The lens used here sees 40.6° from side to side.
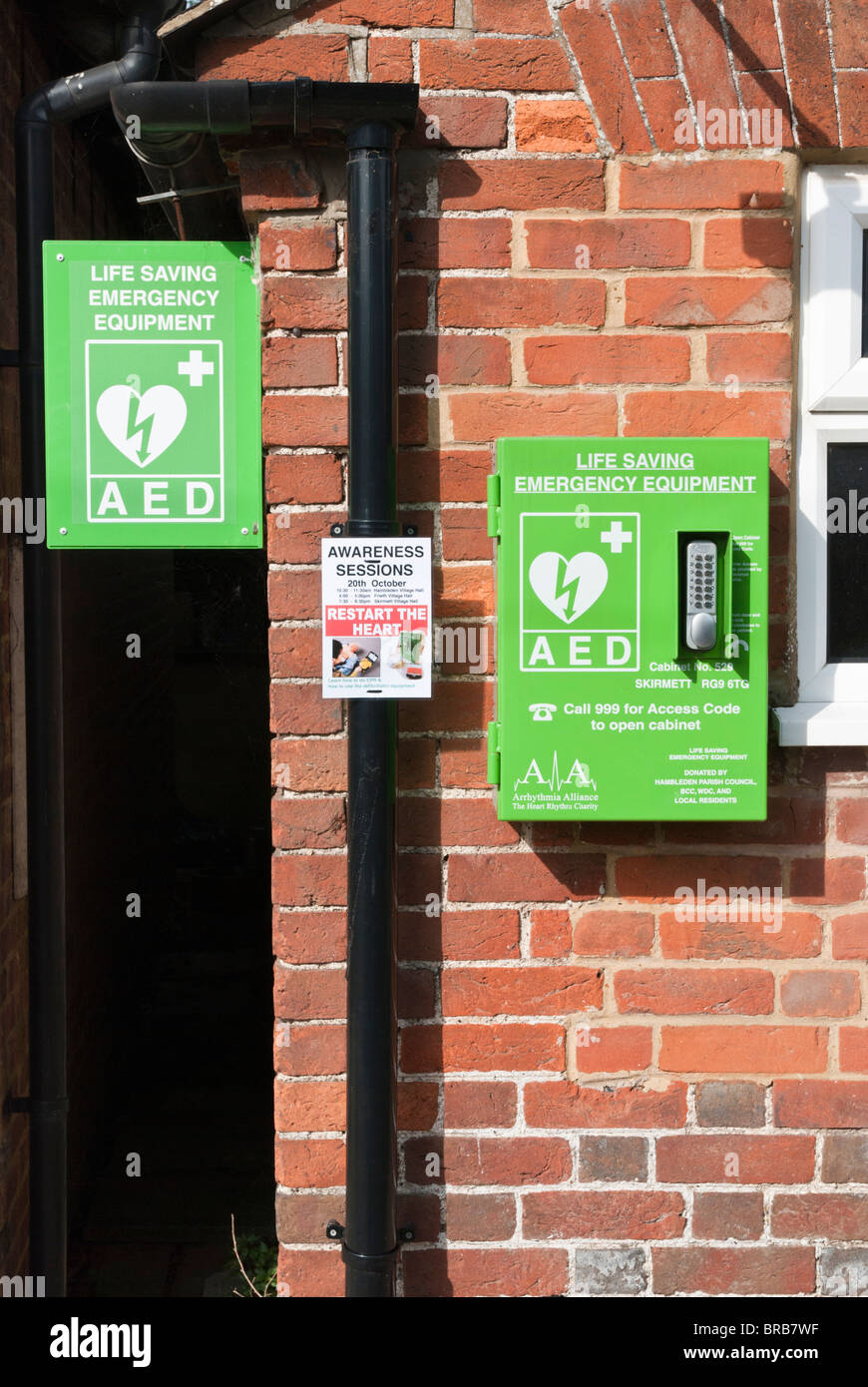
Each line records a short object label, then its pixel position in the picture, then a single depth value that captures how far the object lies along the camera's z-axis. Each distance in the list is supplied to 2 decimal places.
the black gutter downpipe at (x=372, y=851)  2.14
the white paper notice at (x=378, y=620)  2.19
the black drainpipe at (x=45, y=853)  2.83
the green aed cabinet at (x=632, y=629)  2.12
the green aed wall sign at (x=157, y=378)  2.34
